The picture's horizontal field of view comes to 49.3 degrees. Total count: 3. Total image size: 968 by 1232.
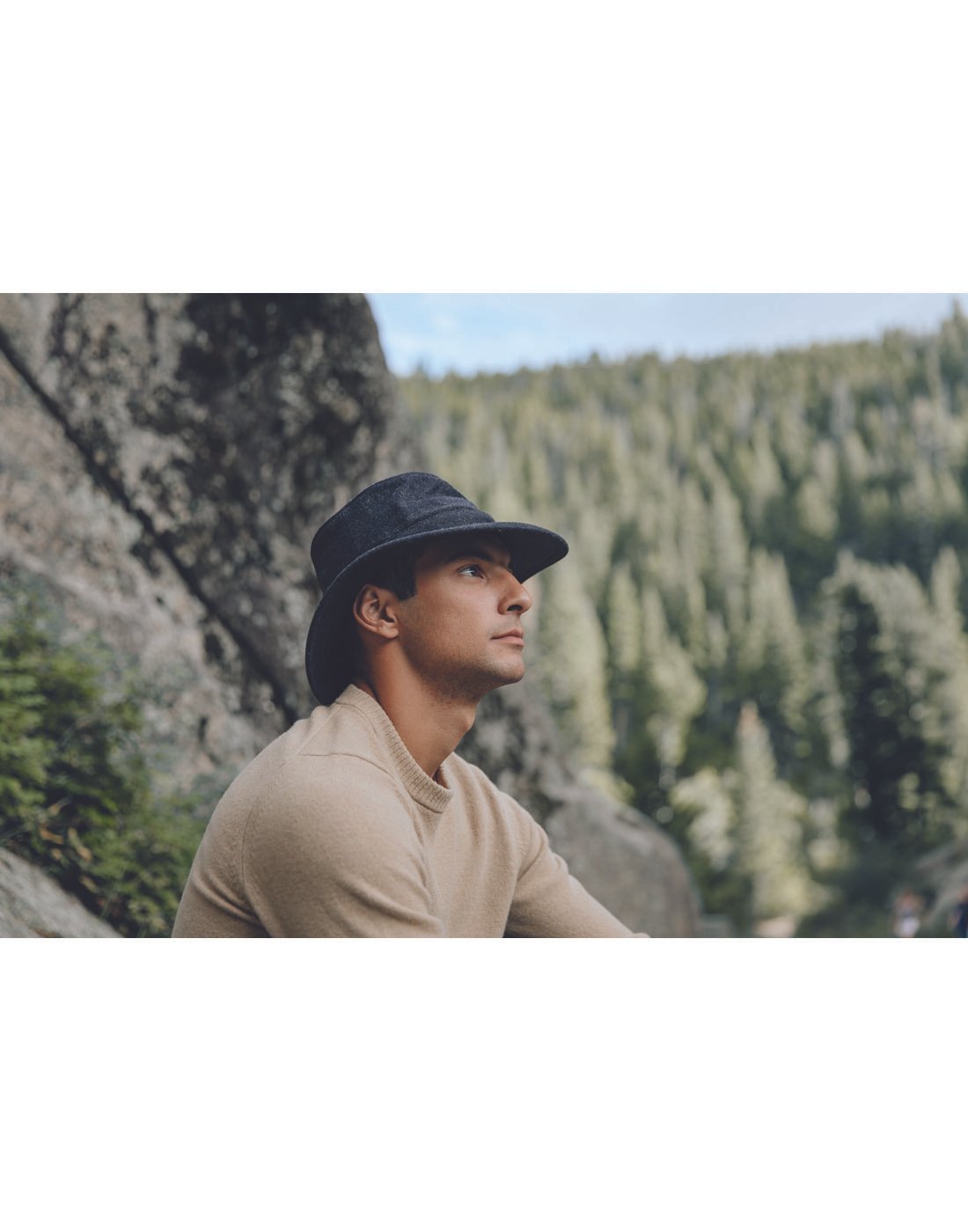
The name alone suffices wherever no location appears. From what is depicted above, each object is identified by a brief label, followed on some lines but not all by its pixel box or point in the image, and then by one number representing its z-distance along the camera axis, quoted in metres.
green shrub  3.77
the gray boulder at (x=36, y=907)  2.90
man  1.74
